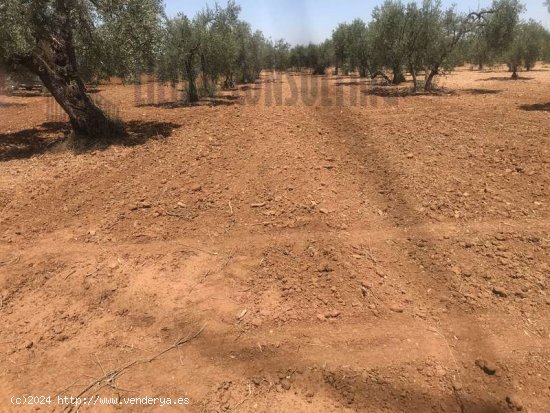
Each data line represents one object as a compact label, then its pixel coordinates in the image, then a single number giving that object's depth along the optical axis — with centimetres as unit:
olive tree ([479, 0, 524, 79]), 1914
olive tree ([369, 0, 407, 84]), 1933
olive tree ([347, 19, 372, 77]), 3206
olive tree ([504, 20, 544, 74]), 2852
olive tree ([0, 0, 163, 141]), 800
